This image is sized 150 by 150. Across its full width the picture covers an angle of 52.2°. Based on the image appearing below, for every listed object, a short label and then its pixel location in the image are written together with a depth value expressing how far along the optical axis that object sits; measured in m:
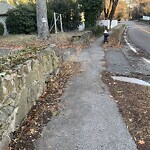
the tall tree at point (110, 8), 19.06
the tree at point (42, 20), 10.51
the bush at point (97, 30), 13.50
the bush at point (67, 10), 14.13
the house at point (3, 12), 15.74
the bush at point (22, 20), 13.21
